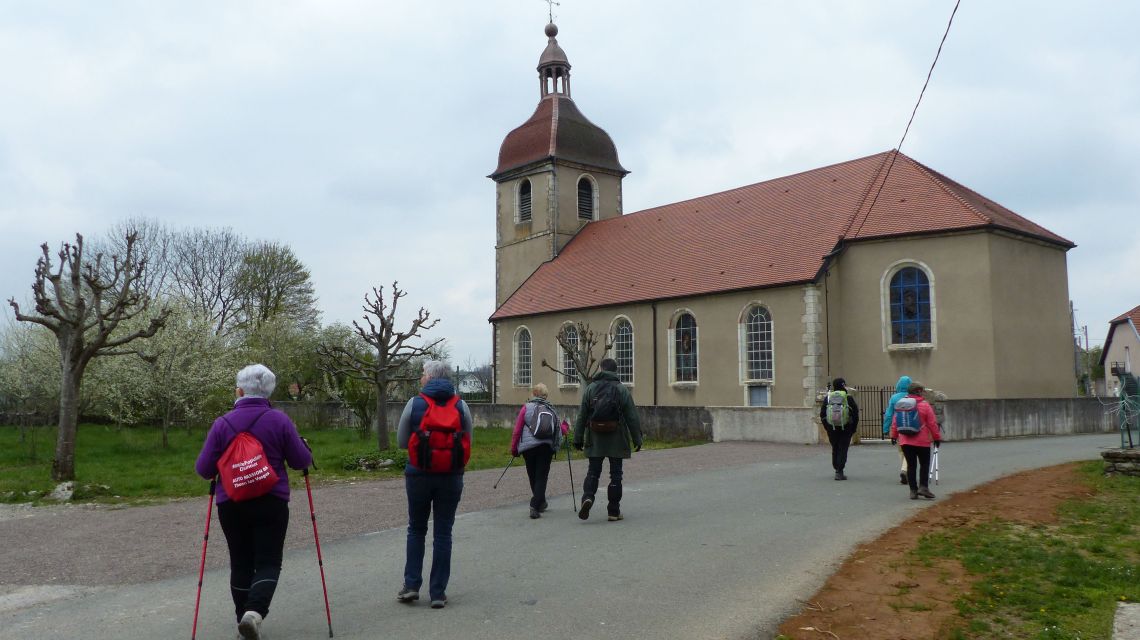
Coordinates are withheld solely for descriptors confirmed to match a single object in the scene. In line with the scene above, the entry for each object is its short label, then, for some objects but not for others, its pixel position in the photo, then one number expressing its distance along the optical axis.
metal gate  23.12
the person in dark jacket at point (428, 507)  5.95
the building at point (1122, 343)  48.44
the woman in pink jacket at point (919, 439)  10.85
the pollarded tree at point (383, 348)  18.25
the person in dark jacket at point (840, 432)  12.80
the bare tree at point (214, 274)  46.59
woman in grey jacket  9.85
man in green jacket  9.43
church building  25.25
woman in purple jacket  5.07
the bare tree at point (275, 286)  48.16
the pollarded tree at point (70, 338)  13.69
